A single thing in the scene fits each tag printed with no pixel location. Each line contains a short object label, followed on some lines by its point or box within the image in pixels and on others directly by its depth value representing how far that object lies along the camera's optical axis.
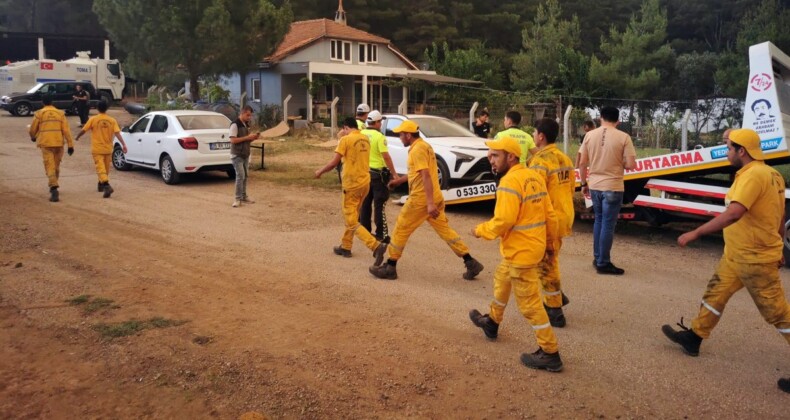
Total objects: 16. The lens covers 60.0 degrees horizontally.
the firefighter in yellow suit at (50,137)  11.62
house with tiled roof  34.91
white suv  11.83
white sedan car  13.62
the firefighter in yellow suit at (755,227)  4.56
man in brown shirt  7.29
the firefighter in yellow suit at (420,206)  6.82
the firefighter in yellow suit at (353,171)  7.89
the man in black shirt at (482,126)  14.96
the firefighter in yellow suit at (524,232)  4.70
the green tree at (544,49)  39.91
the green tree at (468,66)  40.00
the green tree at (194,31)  27.77
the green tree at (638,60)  38.34
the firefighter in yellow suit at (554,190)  5.63
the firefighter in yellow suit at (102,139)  11.99
